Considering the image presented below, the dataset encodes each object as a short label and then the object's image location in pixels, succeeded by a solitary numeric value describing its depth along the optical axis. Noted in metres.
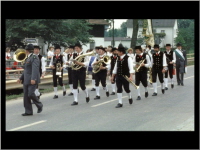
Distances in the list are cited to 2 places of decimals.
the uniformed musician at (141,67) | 16.31
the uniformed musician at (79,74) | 14.27
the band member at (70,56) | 14.64
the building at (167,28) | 71.31
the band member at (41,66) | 13.90
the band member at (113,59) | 15.90
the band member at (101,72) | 16.34
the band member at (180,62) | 21.20
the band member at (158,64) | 17.29
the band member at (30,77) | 11.91
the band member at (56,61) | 16.30
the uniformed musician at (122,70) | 13.60
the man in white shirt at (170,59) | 19.20
